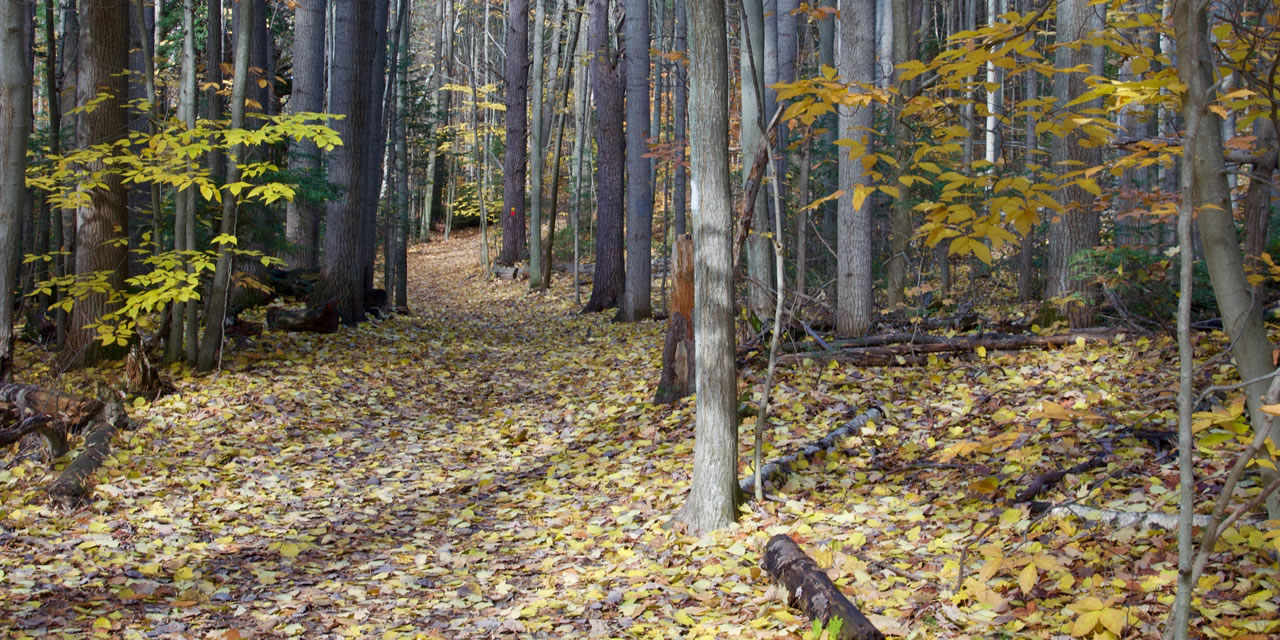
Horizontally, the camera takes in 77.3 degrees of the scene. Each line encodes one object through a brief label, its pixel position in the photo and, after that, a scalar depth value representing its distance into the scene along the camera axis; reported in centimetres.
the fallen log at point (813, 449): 501
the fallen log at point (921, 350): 721
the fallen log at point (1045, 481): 417
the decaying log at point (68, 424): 507
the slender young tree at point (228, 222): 745
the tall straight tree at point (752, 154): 656
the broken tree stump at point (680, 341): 627
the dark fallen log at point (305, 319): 1007
